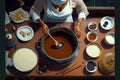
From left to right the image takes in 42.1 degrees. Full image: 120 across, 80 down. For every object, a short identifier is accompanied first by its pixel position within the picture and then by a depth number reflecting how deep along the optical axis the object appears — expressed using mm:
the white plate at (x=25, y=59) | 1233
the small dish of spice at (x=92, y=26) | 1304
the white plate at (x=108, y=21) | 1328
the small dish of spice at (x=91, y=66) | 1259
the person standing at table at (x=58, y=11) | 1216
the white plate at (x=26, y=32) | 1275
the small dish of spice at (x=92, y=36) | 1290
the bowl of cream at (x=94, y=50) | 1276
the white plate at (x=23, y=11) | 1308
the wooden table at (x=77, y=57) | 1242
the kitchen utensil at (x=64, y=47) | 1195
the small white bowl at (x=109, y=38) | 1295
